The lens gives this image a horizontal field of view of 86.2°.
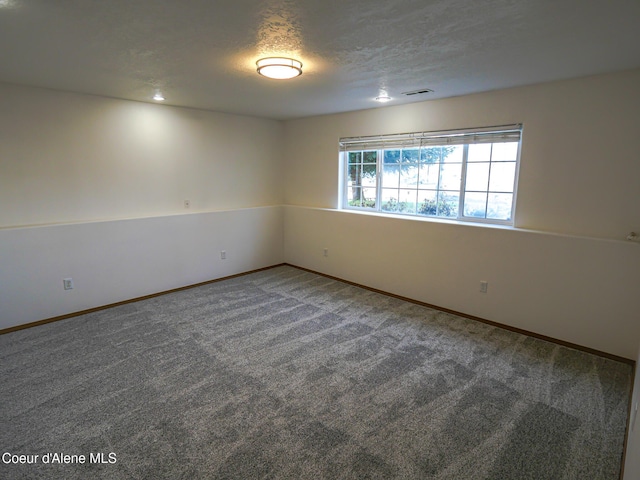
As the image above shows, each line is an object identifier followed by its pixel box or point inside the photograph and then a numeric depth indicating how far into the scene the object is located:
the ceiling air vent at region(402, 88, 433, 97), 3.45
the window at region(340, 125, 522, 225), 3.63
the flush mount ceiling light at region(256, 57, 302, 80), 2.50
